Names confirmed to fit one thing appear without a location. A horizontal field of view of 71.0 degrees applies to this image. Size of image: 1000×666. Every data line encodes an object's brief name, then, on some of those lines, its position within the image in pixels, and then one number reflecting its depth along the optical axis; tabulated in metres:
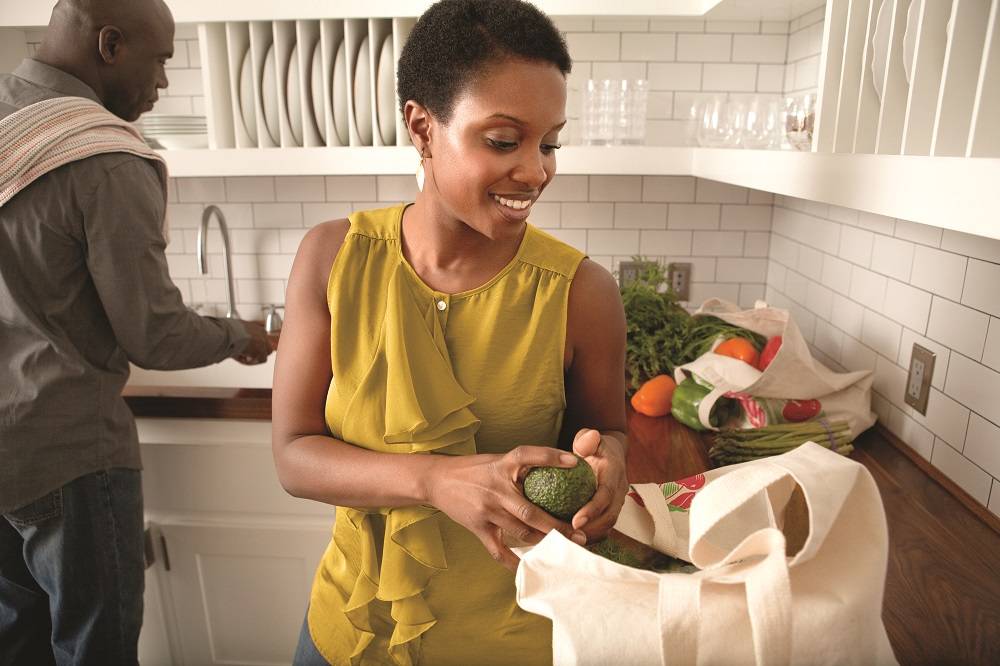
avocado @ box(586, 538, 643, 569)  0.85
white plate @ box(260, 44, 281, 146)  2.04
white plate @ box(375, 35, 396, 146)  1.95
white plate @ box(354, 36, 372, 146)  1.98
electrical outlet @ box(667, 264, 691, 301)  2.36
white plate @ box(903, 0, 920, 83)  0.99
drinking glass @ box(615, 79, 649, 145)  1.96
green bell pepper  1.57
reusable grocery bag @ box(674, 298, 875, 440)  1.49
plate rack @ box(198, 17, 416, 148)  1.98
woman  0.84
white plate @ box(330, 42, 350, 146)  2.01
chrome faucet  2.16
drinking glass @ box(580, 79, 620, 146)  1.96
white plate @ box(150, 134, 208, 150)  2.10
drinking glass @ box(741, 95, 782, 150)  1.68
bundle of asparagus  1.39
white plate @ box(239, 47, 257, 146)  2.05
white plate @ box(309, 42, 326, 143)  2.02
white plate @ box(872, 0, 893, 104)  1.08
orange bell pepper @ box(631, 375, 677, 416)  1.68
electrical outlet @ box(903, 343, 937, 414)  1.37
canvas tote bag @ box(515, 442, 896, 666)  0.56
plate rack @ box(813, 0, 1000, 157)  0.81
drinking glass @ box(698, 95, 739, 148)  1.79
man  1.25
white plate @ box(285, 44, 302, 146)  2.02
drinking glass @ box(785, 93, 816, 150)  1.36
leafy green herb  1.80
